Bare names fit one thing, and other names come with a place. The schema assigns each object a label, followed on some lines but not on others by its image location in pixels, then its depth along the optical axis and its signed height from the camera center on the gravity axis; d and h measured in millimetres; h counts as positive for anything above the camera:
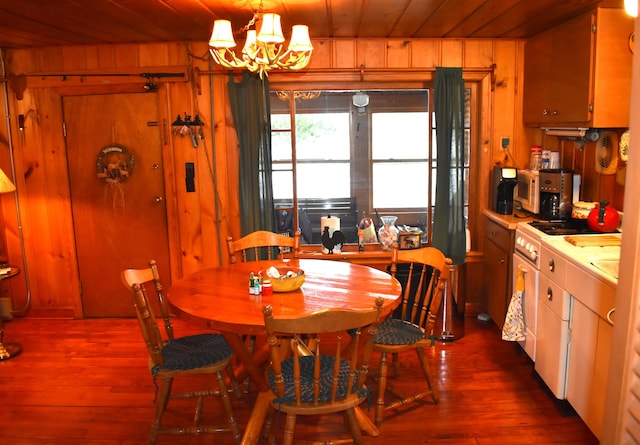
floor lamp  4016 -1378
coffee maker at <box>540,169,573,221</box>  3789 -341
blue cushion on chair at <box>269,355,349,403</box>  2418 -1027
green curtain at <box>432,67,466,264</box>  4336 -170
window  4656 -98
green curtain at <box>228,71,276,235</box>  4312 -6
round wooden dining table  2561 -730
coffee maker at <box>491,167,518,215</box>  4268 -338
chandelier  2705 +509
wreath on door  4633 -108
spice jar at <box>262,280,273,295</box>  2844 -691
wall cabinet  3186 +410
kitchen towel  3527 -1069
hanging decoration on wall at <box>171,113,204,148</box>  4379 +164
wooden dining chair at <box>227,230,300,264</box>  3675 -616
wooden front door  4586 -335
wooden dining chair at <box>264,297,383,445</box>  2232 -1006
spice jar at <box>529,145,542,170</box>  4277 -120
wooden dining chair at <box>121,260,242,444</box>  2703 -1022
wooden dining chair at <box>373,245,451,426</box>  3002 -1018
